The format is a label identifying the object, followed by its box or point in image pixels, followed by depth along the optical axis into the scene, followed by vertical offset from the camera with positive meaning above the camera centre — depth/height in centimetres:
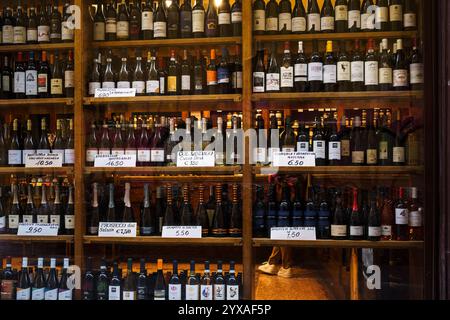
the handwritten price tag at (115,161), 274 -1
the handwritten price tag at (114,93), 276 +40
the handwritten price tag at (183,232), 267 -42
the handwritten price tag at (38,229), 277 -41
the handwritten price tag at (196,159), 270 +0
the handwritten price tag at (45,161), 281 +0
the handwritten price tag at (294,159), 265 +0
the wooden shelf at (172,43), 278 +71
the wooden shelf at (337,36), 267 +71
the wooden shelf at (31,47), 283 +70
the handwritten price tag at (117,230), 271 -41
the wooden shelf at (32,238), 276 -46
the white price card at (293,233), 262 -42
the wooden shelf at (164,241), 265 -47
